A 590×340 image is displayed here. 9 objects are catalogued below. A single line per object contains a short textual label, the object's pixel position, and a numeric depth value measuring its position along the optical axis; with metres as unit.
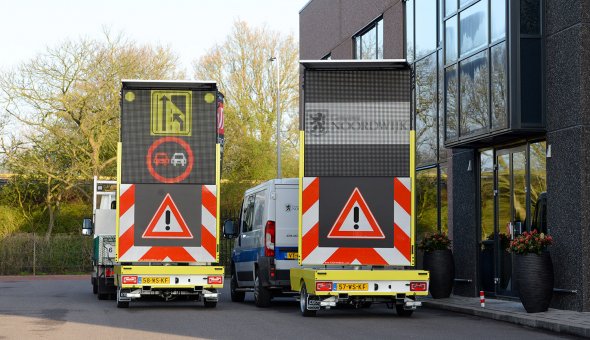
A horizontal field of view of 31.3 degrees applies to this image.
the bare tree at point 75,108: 41.75
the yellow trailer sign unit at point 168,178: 18.95
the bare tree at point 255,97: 47.01
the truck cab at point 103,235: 23.19
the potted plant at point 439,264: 21.08
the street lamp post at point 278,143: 41.16
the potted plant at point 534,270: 16.88
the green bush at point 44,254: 40.78
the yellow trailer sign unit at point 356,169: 16.89
